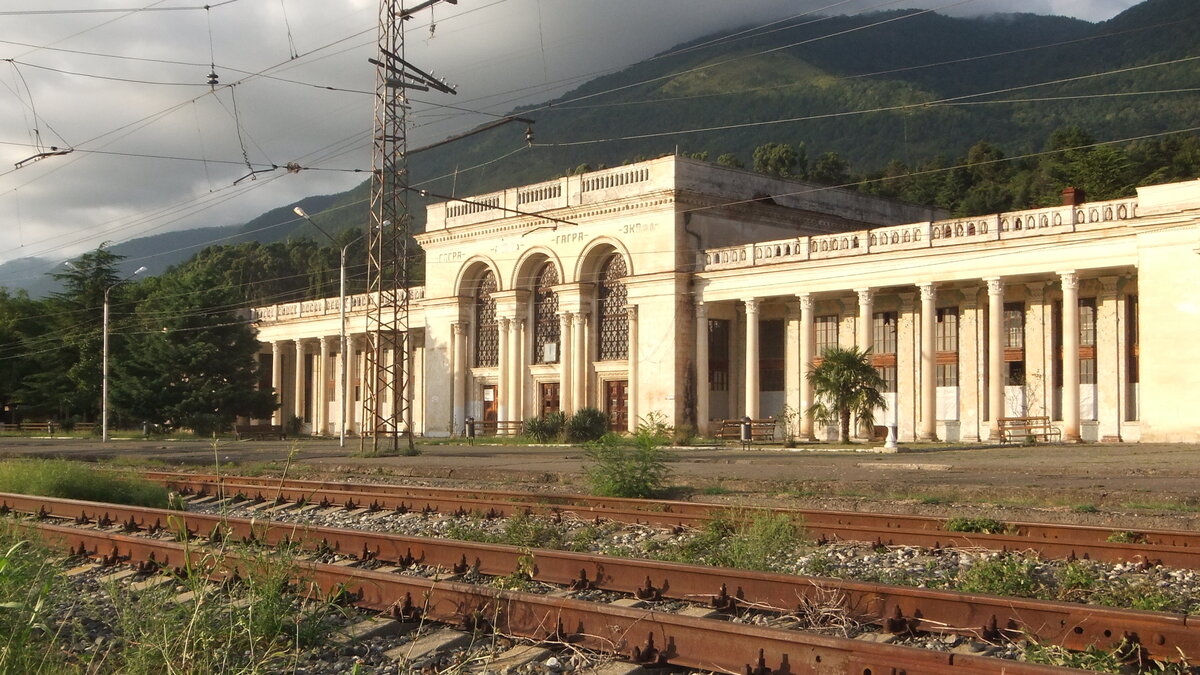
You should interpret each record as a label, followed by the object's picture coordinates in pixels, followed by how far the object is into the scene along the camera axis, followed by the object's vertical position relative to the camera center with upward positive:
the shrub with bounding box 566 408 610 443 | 36.47 -1.10
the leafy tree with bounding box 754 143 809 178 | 97.69 +20.51
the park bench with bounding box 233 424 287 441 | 49.19 -1.80
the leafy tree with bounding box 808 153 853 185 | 84.54 +17.94
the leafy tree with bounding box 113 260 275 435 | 49.97 +1.12
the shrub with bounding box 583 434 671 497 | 17.75 -1.23
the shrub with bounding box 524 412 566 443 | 37.81 -1.21
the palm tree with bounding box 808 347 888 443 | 28.75 +0.21
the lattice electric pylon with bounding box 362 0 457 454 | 29.94 +5.64
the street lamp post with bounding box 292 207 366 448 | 36.82 +1.59
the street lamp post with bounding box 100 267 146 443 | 44.06 -0.68
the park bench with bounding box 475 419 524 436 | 43.34 -1.40
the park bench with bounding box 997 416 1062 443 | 30.06 -0.99
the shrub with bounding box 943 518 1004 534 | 12.20 -1.45
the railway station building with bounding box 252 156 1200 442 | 29.03 +2.85
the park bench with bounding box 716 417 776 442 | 35.50 -1.22
